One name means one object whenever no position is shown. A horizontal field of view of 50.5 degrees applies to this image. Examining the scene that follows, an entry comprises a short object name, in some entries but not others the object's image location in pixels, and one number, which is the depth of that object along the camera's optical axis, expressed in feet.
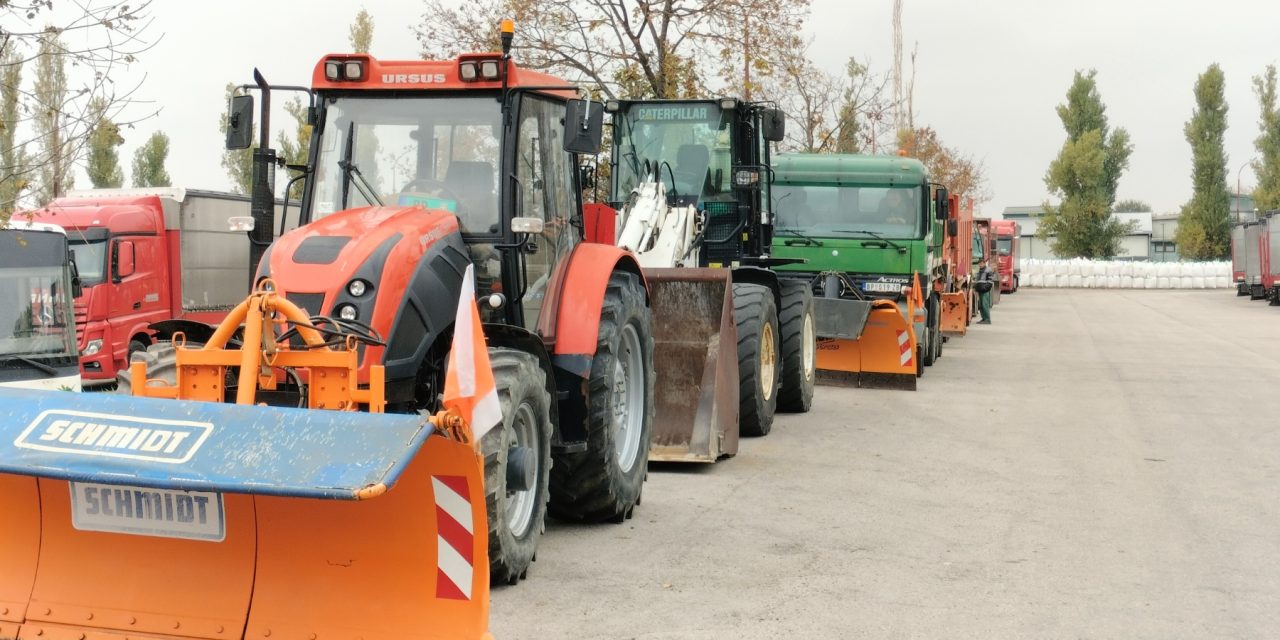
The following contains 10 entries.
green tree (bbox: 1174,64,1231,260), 248.32
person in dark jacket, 110.73
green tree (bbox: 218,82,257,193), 146.61
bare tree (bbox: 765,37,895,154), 113.87
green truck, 57.21
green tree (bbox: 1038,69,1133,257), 246.27
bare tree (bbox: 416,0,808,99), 76.13
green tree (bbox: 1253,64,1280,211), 239.30
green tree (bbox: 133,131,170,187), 169.37
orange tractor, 15.37
